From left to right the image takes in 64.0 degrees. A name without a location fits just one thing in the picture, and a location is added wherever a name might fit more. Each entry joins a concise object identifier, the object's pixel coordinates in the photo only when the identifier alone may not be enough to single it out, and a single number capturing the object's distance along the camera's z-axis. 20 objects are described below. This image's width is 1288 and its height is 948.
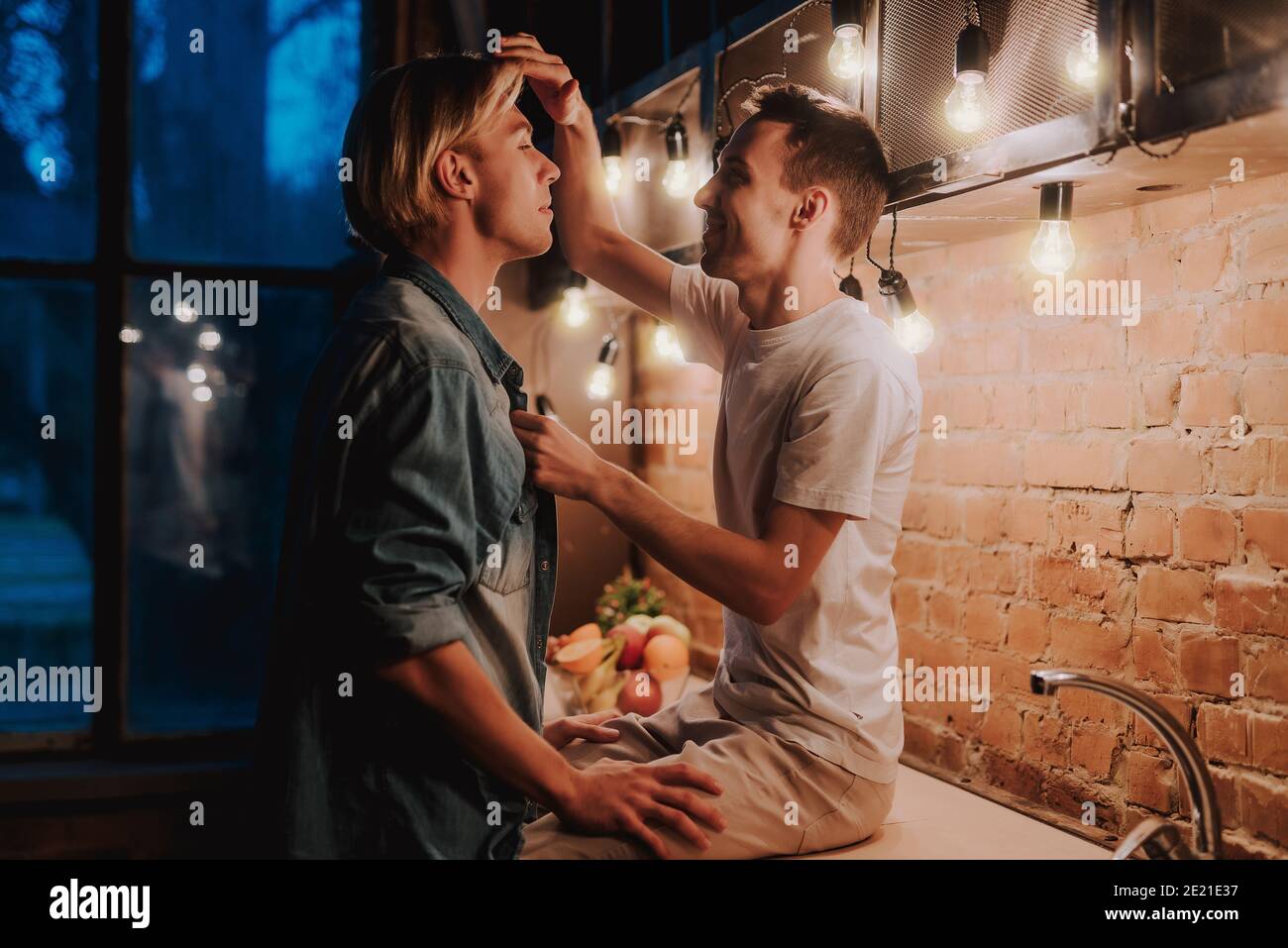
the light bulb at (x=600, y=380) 2.59
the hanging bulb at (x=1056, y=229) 1.39
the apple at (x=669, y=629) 2.61
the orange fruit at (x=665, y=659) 2.50
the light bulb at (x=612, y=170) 2.29
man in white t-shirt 1.39
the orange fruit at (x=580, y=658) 2.42
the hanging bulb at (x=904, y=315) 1.61
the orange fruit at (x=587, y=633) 2.57
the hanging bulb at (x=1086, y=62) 1.21
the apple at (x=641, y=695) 2.36
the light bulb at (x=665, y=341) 2.33
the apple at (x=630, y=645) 2.52
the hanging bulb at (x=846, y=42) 1.53
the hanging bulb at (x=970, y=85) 1.33
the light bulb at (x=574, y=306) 2.63
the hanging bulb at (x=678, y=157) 2.05
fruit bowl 2.41
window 3.05
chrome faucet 1.25
